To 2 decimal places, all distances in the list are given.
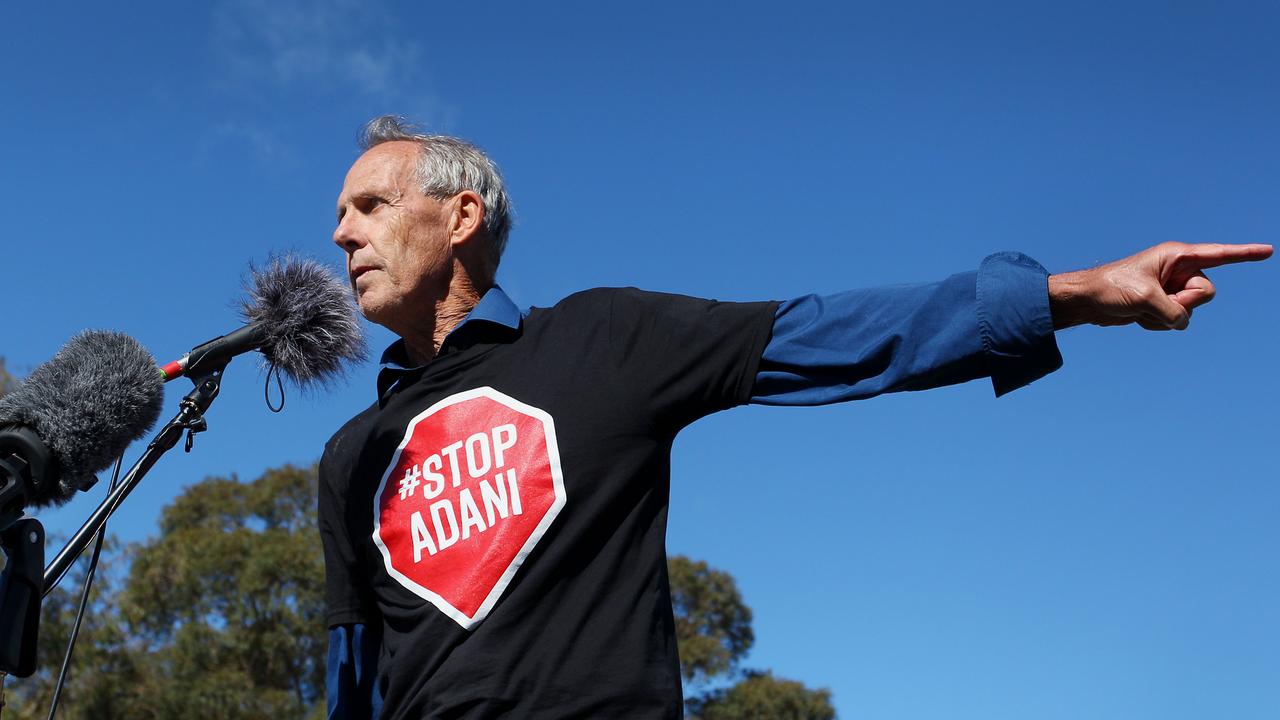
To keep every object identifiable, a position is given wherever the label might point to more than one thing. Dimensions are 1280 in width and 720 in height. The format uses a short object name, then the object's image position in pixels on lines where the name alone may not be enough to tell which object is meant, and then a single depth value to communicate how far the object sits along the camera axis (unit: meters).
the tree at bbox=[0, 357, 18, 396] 17.64
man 2.51
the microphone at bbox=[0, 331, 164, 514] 2.62
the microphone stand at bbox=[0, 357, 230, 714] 2.65
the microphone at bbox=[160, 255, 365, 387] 3.27
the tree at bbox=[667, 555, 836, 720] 30.30
